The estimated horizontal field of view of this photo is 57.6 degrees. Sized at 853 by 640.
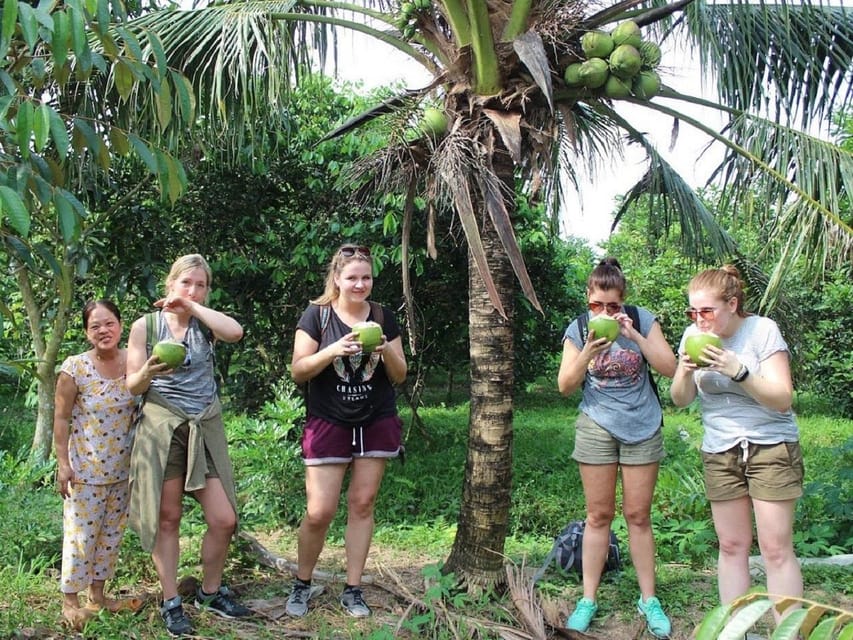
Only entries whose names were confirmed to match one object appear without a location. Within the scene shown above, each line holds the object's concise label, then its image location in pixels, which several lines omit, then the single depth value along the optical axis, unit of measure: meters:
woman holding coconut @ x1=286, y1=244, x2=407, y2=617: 3.48
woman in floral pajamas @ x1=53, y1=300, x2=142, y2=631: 3.46
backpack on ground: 4.12
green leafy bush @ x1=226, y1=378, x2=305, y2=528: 5.48
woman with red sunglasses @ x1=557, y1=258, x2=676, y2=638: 3.37
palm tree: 3.60
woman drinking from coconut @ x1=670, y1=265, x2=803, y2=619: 3.00
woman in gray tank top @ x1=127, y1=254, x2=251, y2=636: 3.36
